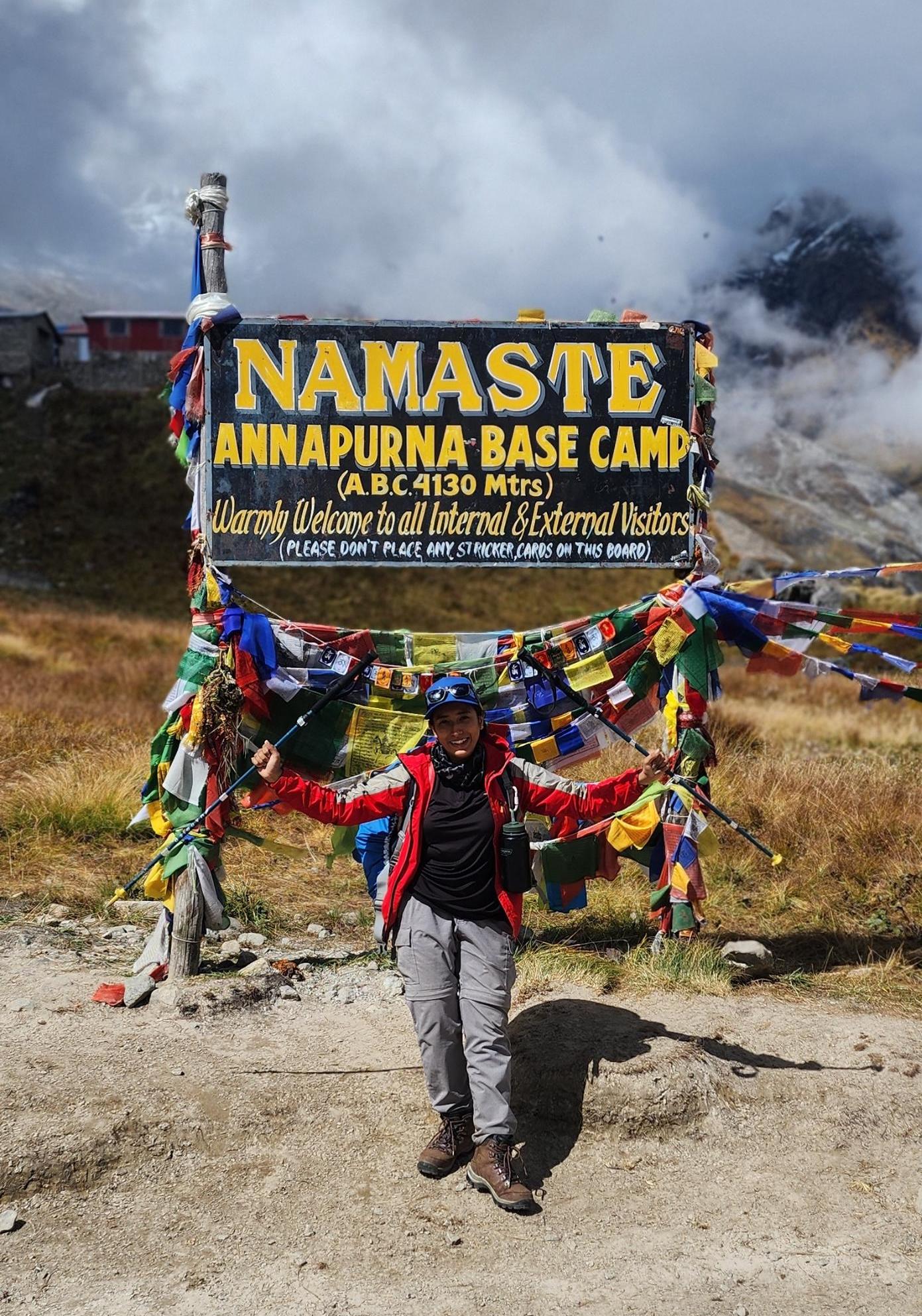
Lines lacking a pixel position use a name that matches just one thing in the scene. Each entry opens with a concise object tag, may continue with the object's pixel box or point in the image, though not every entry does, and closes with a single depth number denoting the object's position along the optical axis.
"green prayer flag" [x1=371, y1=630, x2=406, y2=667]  6.39
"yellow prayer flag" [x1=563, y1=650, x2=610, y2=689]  6.34
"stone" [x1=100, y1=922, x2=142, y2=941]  6.85
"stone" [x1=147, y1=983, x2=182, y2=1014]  5.65
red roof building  69.06
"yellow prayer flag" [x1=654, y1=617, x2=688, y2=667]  6.29
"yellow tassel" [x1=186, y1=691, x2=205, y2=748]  6.00
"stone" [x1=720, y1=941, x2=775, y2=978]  6.62
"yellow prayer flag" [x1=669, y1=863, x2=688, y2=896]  6.11
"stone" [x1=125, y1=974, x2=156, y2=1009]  5.66
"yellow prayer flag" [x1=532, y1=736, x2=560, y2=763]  6.34
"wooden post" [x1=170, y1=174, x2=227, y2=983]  6.00
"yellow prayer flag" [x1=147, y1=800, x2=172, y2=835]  6.19
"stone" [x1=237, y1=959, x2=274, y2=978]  6.12
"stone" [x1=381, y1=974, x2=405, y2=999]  6.09
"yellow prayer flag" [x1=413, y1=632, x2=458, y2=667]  6.38
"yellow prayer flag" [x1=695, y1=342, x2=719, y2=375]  6.38
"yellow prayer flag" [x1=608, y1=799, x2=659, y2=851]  6.11
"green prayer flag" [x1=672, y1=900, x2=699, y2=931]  6.13
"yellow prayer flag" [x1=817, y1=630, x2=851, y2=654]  6.11
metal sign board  6.27
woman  4.45
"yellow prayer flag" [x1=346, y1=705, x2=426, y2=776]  6.30
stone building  61.19
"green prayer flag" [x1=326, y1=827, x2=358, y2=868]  6.31
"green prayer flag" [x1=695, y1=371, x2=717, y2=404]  6.40
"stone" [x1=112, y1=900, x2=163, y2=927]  7.20
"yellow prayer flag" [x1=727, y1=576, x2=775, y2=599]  6.41
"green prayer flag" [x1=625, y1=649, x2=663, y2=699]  6.42
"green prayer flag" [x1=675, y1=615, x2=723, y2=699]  6.29
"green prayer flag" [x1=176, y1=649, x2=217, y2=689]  6.10
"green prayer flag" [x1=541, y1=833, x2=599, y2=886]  6.11
